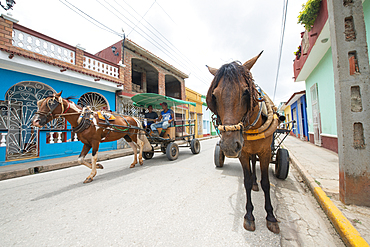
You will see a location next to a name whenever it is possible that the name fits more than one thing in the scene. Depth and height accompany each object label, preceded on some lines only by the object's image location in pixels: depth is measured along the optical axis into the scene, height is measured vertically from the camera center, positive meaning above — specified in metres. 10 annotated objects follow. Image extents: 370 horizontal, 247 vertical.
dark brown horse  1.37 +0.05
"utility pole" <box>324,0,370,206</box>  2.09 +0.33
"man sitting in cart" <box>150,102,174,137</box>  5.95 +0.28
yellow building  18.87 +2.41
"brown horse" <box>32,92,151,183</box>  3.59 +0.19
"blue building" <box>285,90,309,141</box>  12.09 +1.10
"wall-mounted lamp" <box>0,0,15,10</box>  5.01 +4.22
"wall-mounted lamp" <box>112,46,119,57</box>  10.43 +5.44
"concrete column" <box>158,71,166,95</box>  13.25 +3.98
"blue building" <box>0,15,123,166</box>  5.77 +2.23
